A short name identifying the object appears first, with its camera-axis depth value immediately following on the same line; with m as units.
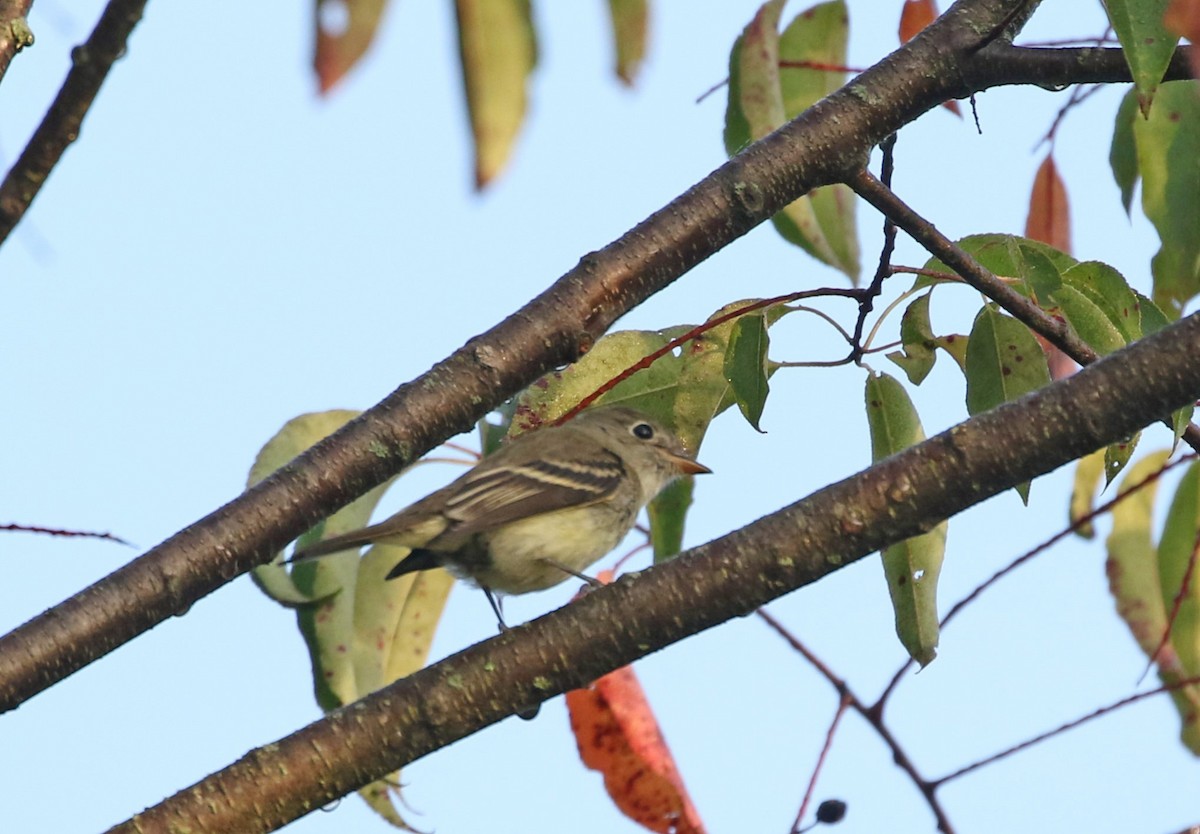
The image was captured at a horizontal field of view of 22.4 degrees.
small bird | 8.70
